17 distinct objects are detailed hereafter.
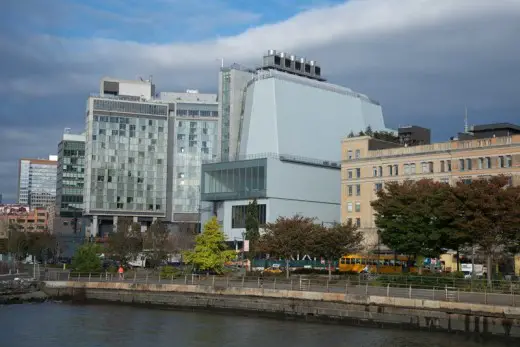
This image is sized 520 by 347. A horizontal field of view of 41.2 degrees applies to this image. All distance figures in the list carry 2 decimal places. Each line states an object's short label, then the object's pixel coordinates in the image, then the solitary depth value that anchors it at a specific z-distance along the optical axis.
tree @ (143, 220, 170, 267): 109.06
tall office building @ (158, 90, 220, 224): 189.25
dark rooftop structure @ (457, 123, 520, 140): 106.06
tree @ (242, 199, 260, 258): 90.32
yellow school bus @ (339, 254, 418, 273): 88.94
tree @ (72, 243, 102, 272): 84.44
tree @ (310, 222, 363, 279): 80.38
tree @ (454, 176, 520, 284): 60.00
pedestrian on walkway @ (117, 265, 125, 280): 75.69
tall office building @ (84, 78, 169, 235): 181.12
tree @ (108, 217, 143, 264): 106.47
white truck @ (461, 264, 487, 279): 84.94
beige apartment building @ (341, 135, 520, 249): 98.88
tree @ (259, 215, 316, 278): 79.75
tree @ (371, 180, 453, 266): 70.12
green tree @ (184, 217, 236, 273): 78.06
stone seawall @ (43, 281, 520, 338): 46.06
